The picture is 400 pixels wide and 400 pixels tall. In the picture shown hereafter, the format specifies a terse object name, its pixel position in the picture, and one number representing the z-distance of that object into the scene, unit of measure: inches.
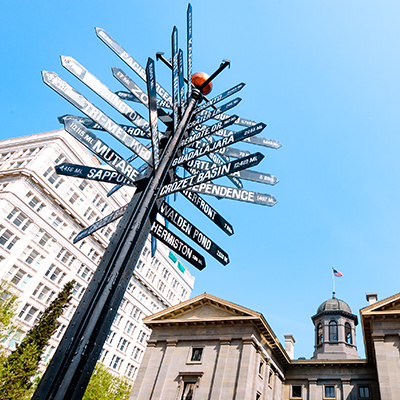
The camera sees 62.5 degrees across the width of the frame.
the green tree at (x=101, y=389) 1599.4
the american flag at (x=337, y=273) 1770.4
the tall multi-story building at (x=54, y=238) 1967.3
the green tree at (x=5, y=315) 1181.0
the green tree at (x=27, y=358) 1363.2
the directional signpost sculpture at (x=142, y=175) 151.4
